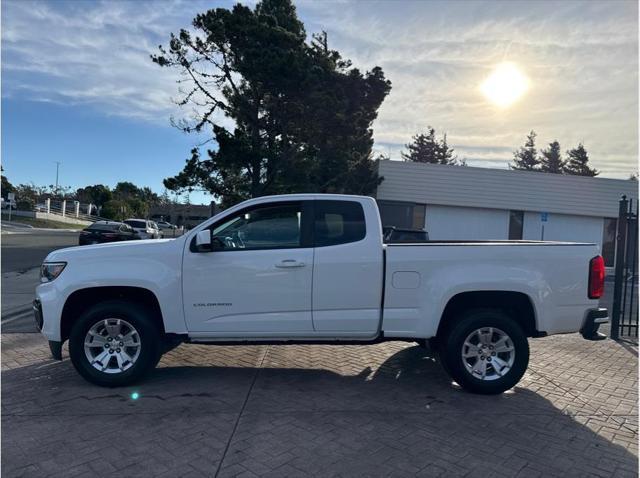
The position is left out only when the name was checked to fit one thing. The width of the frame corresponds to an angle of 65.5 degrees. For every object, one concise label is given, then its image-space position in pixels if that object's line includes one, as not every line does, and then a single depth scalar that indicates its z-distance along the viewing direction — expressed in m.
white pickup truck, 5.03
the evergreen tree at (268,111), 19.95
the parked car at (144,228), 28.73
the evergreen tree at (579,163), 66.50
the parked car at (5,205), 54.55
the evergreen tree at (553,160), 72.62
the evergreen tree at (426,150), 70.38
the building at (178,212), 83.75
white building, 23.31
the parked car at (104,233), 22.09
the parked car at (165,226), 59.33
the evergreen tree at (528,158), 76.19
